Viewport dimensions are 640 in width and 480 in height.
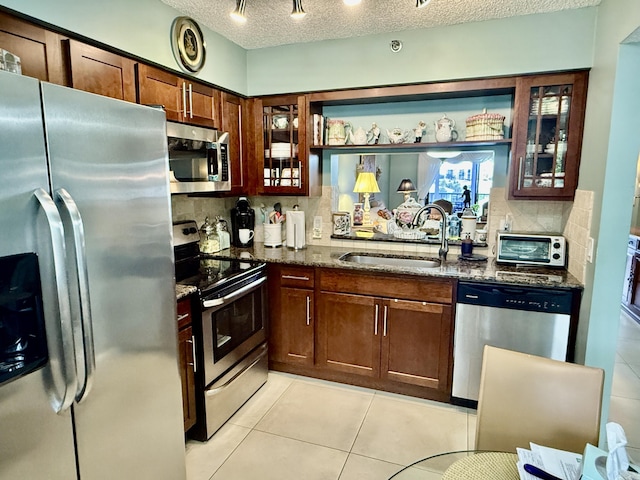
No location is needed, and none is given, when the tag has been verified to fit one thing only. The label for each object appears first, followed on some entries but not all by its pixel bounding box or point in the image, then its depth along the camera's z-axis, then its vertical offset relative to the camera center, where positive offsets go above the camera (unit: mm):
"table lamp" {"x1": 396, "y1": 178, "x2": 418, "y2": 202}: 3236 +31
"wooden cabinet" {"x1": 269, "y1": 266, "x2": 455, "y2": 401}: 2648 -995
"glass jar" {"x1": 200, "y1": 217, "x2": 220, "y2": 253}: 3113 -383
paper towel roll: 3309 -320
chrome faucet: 2982 -302
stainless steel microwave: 2408 +207
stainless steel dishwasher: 2387 -818
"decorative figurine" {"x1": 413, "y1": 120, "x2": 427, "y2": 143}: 3018 +462
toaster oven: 2662 -383
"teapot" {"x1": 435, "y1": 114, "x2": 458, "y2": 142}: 2889 +455
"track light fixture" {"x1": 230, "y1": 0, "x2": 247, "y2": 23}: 2023 +922
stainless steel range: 2285 -887
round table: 1168 -835
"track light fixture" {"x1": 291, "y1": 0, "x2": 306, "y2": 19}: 1990 +922
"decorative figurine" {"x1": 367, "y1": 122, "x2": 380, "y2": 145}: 3148 +449
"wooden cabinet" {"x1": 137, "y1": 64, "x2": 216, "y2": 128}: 2279 +596
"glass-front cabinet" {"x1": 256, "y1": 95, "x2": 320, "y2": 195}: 3152 +353
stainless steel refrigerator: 1136 -326
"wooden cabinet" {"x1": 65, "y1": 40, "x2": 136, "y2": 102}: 1885 +600
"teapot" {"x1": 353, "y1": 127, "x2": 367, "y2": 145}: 3139 +432
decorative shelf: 2756 +347
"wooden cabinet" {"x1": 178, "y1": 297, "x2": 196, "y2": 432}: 2135 -940
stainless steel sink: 3076 -544
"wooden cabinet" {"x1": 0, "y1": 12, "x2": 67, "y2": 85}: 1634 +613
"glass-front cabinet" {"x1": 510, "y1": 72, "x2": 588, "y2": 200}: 2521 +375
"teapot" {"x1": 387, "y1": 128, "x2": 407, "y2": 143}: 3049 +435
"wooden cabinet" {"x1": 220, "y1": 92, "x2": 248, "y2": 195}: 3019 +439
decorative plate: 2459 +942
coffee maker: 3453 -258
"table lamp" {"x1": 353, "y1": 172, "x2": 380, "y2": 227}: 3350 +38
